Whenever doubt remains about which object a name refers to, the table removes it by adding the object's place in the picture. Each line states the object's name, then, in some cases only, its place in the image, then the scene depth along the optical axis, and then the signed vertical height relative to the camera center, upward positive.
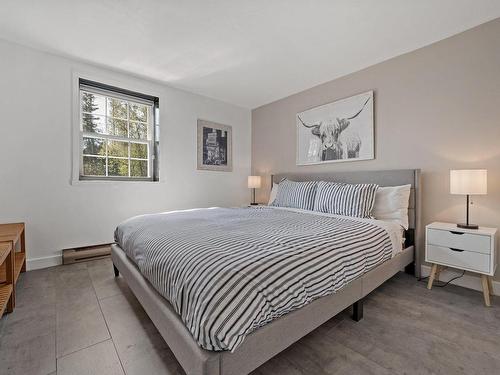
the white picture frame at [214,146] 3.86 +0.66
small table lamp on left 4.07 +0.07
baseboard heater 2.68 -0.81
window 2.96 +0.69
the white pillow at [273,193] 3.55 -0.13
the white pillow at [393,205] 2.37 -0.20
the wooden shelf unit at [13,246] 1.72 -0.61
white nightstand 1.84 -0.54
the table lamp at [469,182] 1.92 +0.03
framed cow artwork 2.90 +0.73
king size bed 0.94 -0.48
